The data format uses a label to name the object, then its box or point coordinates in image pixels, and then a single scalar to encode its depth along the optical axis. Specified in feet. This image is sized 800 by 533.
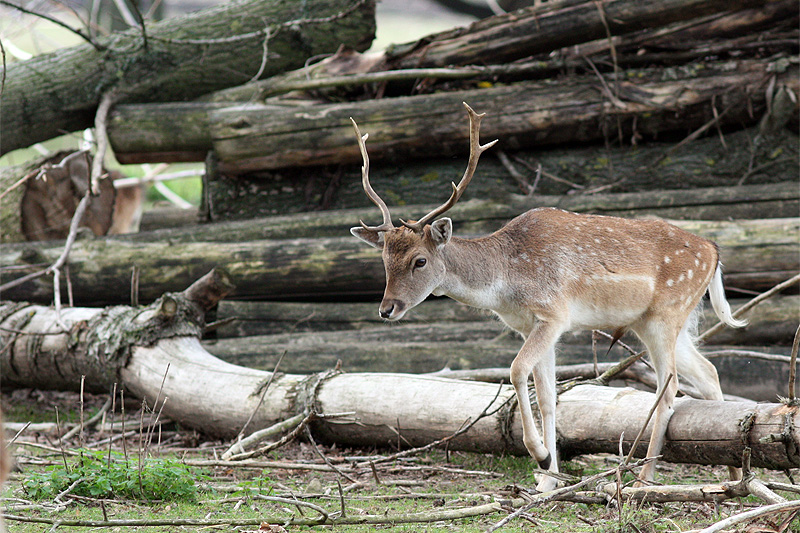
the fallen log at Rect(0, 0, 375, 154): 66.64
